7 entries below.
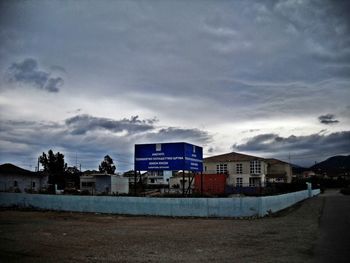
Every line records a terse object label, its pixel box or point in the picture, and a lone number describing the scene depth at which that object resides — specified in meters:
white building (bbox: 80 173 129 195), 52.42
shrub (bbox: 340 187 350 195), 62.61
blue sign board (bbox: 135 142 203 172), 26.48
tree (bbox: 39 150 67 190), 90.31
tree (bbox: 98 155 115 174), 111.19
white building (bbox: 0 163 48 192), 51.02
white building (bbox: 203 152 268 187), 69.62
